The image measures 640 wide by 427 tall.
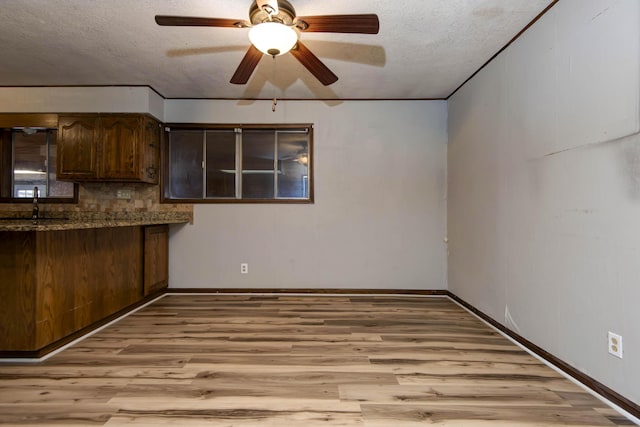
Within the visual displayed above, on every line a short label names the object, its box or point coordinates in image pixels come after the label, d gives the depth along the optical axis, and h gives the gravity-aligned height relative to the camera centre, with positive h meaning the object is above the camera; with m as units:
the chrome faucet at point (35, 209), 3.21 +0.08
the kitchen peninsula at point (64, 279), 1.99 -0.50
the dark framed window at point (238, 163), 3.66 +0.66
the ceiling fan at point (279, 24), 1.60 +1.09
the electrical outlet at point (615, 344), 1.56 -0.68
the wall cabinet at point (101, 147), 3.25 +0.76
